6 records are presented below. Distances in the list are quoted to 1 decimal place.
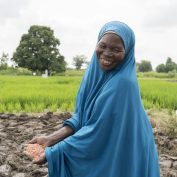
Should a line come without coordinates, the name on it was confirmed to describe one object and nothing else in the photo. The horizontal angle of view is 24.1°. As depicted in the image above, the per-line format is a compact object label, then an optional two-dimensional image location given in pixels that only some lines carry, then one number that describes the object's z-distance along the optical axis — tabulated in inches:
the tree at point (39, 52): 1664.6
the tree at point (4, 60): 1675.1
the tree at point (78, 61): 2287.2
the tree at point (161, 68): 2440.9
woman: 78.7
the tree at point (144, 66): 2546.8
